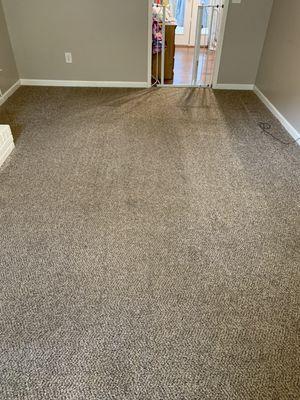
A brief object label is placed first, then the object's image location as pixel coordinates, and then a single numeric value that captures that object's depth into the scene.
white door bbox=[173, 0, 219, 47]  5.77
